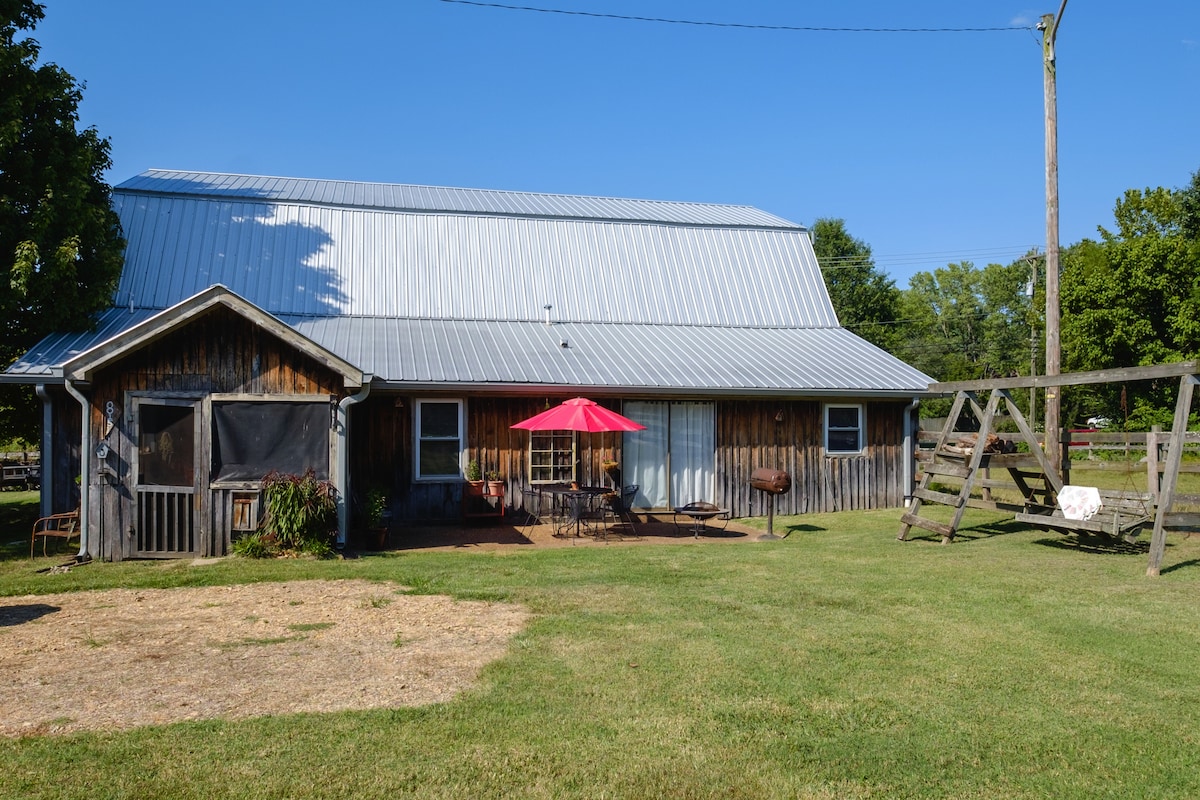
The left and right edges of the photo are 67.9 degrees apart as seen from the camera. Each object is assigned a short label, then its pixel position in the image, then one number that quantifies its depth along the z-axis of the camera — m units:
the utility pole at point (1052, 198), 15.86
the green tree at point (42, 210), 13.87
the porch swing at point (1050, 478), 10.29
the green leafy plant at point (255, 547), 11.41
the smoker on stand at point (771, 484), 13.40
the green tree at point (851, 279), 48.00
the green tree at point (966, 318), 59.94
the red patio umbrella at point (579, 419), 13.07
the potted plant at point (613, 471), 15.50
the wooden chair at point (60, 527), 11.93
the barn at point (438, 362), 11.59
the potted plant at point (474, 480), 14.87
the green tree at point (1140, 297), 29.34
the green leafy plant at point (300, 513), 11.39
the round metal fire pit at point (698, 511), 13.52
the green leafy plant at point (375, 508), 12.41
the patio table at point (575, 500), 13.47
